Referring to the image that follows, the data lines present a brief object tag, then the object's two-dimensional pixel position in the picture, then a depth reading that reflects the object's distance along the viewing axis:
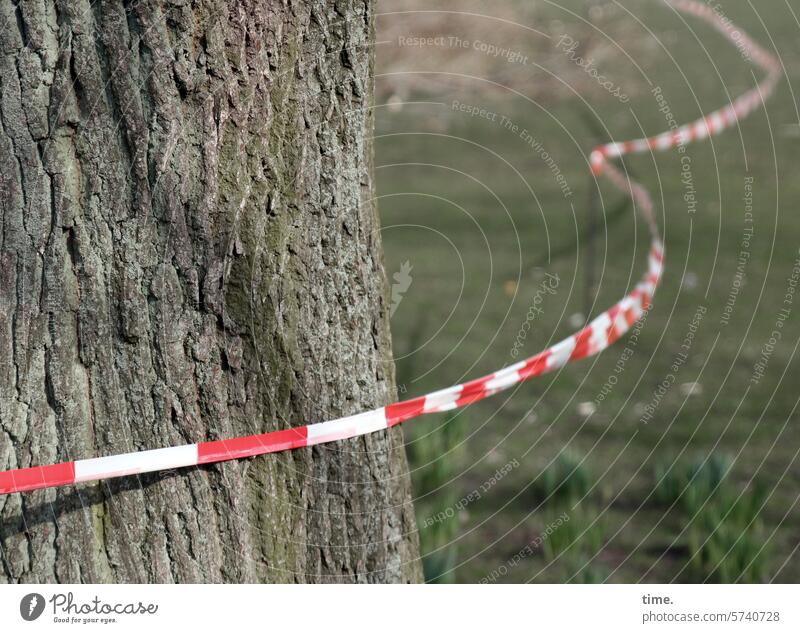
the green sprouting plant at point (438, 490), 5.48
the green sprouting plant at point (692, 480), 5.77
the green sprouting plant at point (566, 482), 5.89
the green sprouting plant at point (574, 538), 5.42
